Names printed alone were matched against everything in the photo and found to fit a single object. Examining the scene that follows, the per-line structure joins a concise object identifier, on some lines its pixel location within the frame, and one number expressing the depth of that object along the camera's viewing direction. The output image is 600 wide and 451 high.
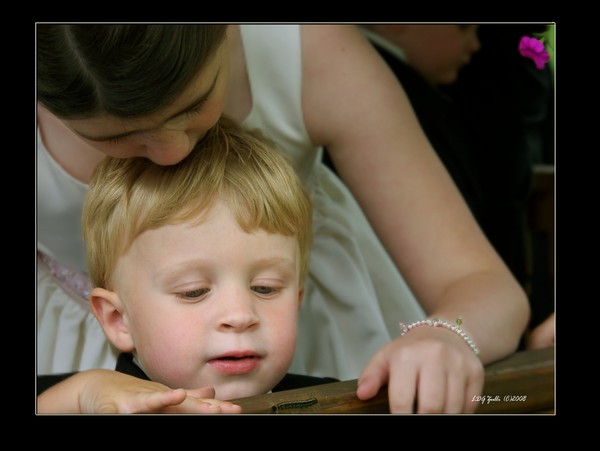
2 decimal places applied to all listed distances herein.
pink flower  2.24
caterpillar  2.07
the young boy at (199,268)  2.09
